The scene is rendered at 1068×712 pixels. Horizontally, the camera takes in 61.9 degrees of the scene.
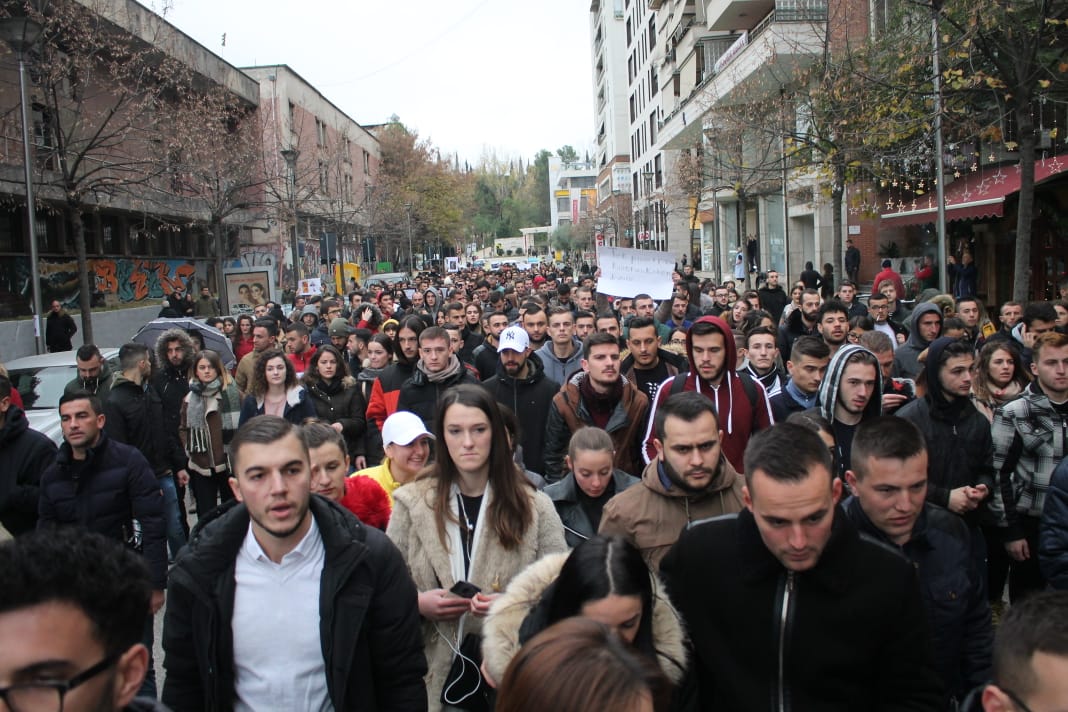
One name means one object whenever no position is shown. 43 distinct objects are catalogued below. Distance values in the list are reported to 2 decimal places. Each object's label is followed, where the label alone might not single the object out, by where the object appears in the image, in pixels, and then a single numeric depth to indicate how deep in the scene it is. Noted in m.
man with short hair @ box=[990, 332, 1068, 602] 4.71
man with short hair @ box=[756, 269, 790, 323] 15.22
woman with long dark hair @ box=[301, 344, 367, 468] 7.84
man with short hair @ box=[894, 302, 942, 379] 8.19
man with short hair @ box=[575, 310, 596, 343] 10.02
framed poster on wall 31.06
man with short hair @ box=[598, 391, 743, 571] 3.59
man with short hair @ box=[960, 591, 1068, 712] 1.94
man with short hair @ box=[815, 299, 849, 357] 8.00
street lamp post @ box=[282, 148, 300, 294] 29.64
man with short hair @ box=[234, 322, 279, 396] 8.85
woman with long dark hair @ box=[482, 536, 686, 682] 2.49
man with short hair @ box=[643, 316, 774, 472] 5.53
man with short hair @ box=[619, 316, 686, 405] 6.88
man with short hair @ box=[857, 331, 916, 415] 6.60
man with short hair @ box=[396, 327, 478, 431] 6.96
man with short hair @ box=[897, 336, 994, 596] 4.77
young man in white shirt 2.78
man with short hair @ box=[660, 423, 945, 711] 2.47
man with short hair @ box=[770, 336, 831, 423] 6.09
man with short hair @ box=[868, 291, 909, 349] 10.20
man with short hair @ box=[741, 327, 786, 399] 7.14
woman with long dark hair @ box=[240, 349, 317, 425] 7.43
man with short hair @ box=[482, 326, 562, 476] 7.03
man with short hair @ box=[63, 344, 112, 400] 7.91
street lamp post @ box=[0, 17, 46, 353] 13.19
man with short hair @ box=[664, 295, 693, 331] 13.12
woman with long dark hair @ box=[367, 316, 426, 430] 7.64
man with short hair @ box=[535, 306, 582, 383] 8.30
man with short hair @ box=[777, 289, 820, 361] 10.77
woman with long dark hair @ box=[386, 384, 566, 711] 3.50
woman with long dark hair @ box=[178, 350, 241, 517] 7.56
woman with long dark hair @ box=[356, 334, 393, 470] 7.64
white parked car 8.75
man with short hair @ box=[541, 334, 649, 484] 5.90
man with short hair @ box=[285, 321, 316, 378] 10.16
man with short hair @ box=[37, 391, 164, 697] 5.23
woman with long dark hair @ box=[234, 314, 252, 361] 13.23
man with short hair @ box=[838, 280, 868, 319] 12.44
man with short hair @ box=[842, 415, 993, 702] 3.13
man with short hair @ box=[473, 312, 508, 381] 9.45
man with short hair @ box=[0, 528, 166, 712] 1.69
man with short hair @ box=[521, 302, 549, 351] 9.55
